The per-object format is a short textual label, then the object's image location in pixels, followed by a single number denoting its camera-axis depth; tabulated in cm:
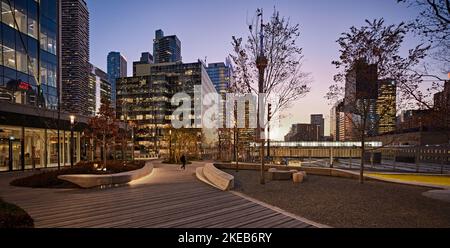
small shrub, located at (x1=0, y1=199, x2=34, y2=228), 537
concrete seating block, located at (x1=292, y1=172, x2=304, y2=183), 1547
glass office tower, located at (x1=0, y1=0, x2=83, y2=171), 2500
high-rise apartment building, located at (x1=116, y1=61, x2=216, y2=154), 14300
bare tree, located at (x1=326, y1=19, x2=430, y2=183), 1390
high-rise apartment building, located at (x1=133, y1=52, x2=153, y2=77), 16385
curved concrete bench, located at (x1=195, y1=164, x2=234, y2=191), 1294
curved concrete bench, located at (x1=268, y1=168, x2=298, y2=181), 1684
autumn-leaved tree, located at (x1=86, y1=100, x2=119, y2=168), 2328
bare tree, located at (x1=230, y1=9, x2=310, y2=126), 1598
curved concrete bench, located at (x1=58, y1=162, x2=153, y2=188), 1393
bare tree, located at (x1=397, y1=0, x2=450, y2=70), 927
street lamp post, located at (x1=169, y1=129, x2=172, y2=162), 4056
